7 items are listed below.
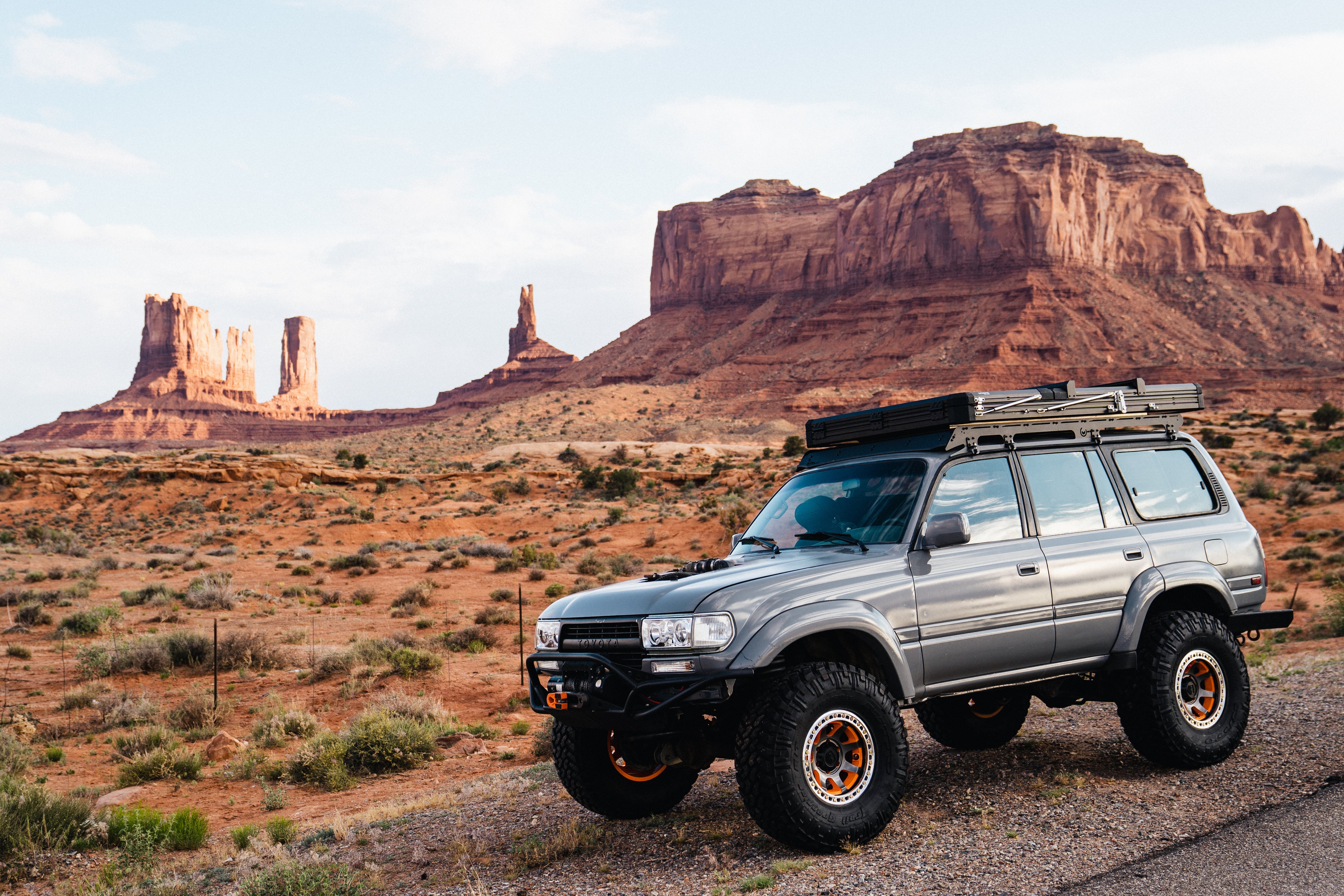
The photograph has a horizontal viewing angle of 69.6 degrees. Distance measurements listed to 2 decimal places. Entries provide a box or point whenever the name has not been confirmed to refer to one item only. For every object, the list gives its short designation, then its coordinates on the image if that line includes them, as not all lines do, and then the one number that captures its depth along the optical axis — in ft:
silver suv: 15.71
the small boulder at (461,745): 32.73
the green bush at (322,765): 29.40
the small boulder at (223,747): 33.60
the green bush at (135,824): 22.27
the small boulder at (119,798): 27.89
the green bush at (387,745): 30.99
